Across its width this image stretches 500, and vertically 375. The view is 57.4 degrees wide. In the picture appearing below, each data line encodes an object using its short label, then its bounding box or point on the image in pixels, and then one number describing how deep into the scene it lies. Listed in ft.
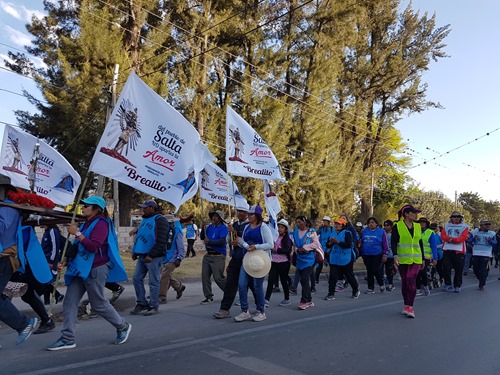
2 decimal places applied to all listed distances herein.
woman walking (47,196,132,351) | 16.01
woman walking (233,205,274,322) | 21.95
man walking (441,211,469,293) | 36.37
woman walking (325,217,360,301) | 30.96
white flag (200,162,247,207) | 35.68
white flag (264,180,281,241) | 34.35
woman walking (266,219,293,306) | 27.68
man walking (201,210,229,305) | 27.09
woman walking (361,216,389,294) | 34.78
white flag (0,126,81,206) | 31.65
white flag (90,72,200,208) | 18.35
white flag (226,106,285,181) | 29.19
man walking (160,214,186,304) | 27.40
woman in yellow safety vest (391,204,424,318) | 24.94
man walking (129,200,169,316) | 23.03
